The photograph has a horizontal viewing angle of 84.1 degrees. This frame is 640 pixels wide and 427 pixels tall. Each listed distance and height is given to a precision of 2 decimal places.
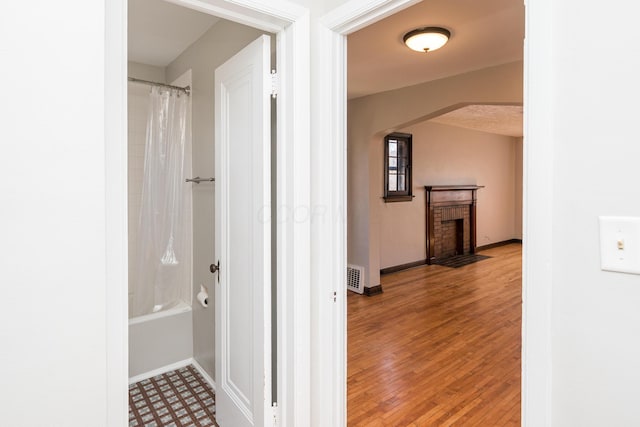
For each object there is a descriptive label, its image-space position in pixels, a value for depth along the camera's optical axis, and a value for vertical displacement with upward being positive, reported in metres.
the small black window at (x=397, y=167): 5.50 +0.71
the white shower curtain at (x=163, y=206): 2.83 +0.05
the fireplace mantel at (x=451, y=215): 6.41 -0.07
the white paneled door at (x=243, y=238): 1.58 -0.13
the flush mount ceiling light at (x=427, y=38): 2.58 +1.30
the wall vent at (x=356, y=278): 4.73 -0.90
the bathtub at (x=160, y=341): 2.62 -0.99
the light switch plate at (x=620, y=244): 0.74 -0.07
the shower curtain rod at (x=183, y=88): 2.76 +0.98
